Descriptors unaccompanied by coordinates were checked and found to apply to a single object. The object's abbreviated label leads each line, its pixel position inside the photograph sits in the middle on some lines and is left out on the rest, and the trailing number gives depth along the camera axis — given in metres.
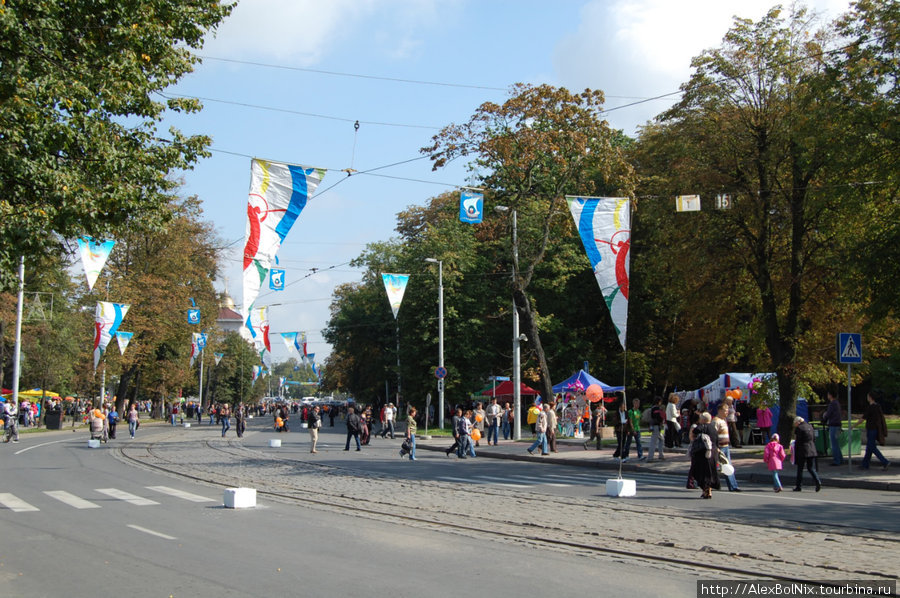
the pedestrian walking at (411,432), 25.61
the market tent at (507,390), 42.72
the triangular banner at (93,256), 25.97
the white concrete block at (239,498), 13.33
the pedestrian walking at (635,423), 23.45
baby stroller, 32.19
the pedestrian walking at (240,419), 38.89
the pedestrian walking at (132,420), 39.00
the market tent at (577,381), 36.33
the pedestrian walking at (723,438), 15.85
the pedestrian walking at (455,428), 26.83
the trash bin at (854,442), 20.59
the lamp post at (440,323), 42.84
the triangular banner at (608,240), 17.78
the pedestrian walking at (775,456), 15.88
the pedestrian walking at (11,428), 35.28
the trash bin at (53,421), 50.16
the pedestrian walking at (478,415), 32.50
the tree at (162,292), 54.97
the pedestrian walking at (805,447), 15.79
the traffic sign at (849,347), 18.77
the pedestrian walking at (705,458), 14.99
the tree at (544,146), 28.89
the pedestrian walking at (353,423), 29.47
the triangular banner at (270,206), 17.77
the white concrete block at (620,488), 15.25
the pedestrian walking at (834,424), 19.53
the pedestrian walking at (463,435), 26.72
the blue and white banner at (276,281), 31.94
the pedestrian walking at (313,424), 28.44
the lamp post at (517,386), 34.34
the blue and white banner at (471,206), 26.96
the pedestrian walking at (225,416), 40.44
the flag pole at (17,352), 44.95
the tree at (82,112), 13.56
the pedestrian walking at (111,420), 36.07
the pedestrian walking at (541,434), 26.47
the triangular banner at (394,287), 37.09
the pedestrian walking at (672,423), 23.45
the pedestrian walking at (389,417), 40.41
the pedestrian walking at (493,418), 31.97
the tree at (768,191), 22.12
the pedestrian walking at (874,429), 18.75
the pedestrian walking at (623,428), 21.74
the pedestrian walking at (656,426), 23.18
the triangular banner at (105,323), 38.34
